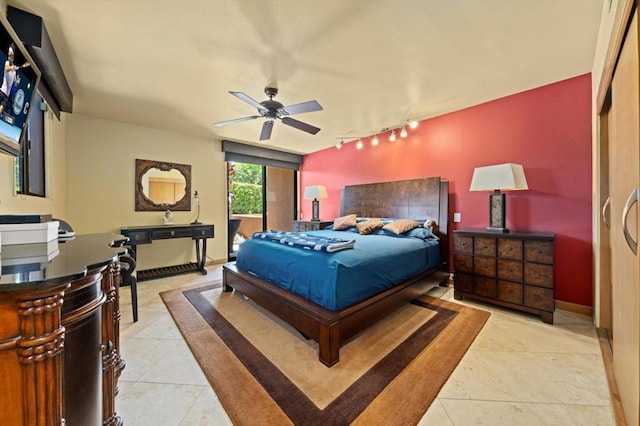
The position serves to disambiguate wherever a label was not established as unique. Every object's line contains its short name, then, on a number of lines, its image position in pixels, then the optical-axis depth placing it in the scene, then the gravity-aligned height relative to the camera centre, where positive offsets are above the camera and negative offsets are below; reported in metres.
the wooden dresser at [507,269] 2.50 -0.65
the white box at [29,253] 0.99 -0.18
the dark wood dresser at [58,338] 0.71 -0.42
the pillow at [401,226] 3.48 -0.22
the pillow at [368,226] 3.77 -0.23
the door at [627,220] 1.09 -0.06
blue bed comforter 2.02 -0.54
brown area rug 1.47 -1.15
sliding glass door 6.18 +0.31
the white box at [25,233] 1.26 -0.10
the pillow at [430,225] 3.62 -0.21
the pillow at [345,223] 4.13 -0.20
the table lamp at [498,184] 2.72 +0.29
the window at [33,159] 2.21 +0.54
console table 3.80 -0.40
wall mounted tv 1.40 +0.79
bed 1.95 -0.77
